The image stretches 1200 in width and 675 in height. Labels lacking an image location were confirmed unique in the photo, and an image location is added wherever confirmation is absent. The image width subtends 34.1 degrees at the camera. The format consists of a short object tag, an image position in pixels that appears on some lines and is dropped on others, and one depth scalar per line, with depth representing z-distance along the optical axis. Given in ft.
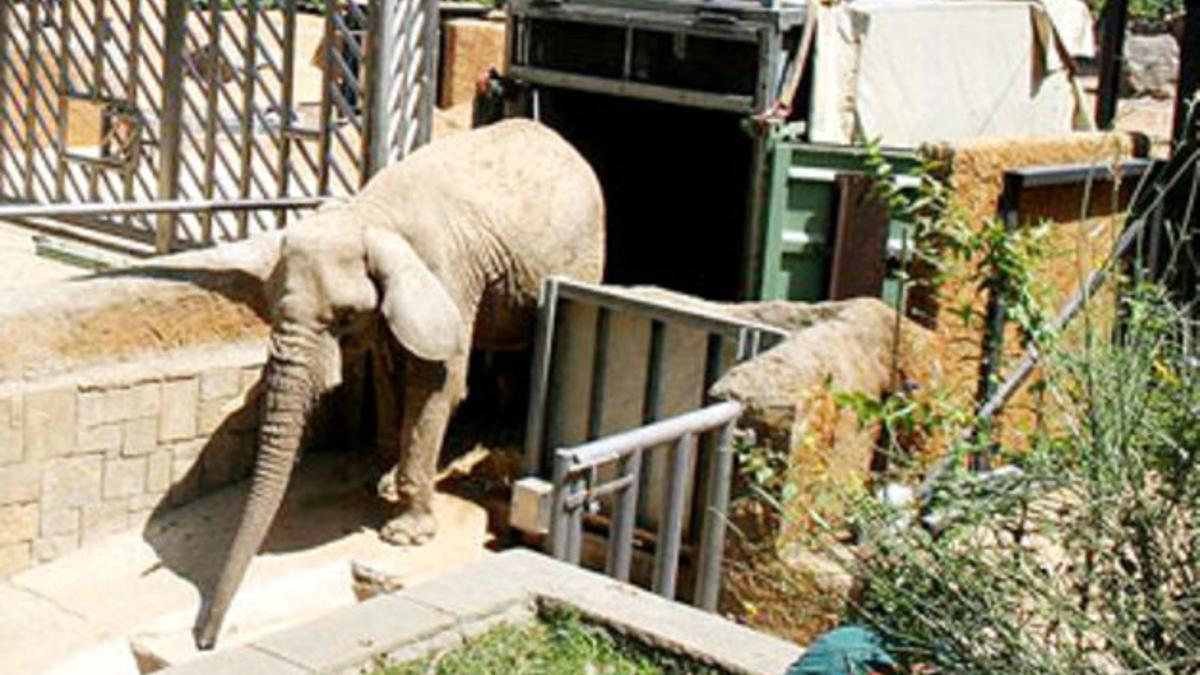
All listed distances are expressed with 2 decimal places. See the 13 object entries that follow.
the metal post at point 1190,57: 28.25
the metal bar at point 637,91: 31.89
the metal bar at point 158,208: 28.91
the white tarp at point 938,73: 32.32
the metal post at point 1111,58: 31.94
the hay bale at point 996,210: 24.17
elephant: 26.76
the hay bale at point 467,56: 45.68
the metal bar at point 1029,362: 17.17
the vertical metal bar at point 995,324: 18.79
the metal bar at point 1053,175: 24.73
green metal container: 30.76
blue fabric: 13.04
